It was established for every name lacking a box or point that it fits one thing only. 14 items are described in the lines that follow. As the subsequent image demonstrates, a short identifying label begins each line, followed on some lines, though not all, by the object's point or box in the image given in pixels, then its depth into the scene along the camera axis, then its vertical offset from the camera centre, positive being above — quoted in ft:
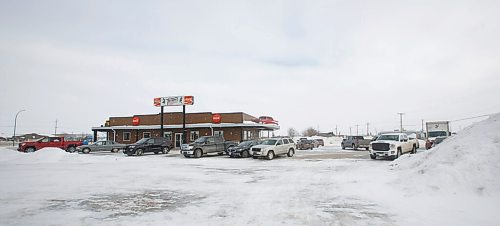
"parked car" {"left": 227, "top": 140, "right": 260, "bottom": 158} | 85.81 -5.05
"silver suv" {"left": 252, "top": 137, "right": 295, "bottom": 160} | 77.87 -4.05
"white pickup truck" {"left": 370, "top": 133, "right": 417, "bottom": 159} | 68.18 -3.22
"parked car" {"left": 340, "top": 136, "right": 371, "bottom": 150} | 123.54 -4.19
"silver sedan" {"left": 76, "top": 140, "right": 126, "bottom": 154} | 110.01 -4.72
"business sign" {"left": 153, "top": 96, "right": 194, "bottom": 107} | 125.70 +13.70
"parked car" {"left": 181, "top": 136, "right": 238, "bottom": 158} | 86.00 -3.87
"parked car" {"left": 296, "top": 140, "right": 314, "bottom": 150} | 135.19 -5.57
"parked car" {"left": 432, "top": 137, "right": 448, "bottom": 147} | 88.95 -2.61
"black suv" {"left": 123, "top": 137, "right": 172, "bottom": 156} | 95.55 -4.12
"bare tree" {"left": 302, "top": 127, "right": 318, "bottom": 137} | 450.71 +1.96
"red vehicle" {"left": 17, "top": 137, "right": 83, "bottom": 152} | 103.09 -3.35
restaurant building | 124.67 +2.91
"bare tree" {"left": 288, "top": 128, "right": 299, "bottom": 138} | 477.36 +2.33
